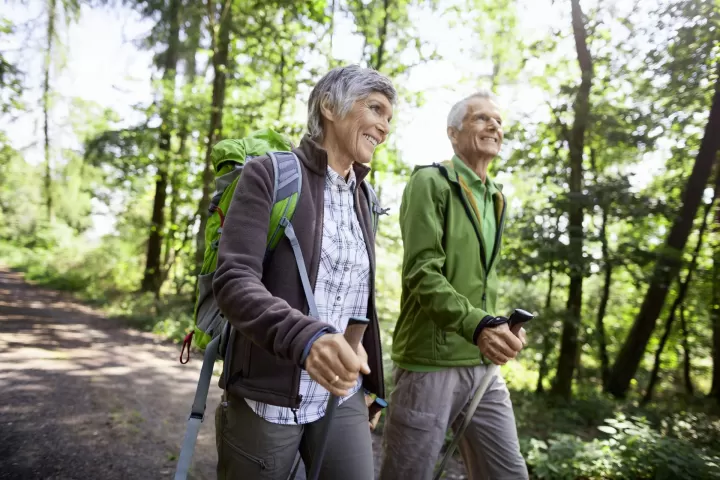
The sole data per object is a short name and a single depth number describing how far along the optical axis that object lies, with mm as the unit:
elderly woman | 1210
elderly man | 2199
